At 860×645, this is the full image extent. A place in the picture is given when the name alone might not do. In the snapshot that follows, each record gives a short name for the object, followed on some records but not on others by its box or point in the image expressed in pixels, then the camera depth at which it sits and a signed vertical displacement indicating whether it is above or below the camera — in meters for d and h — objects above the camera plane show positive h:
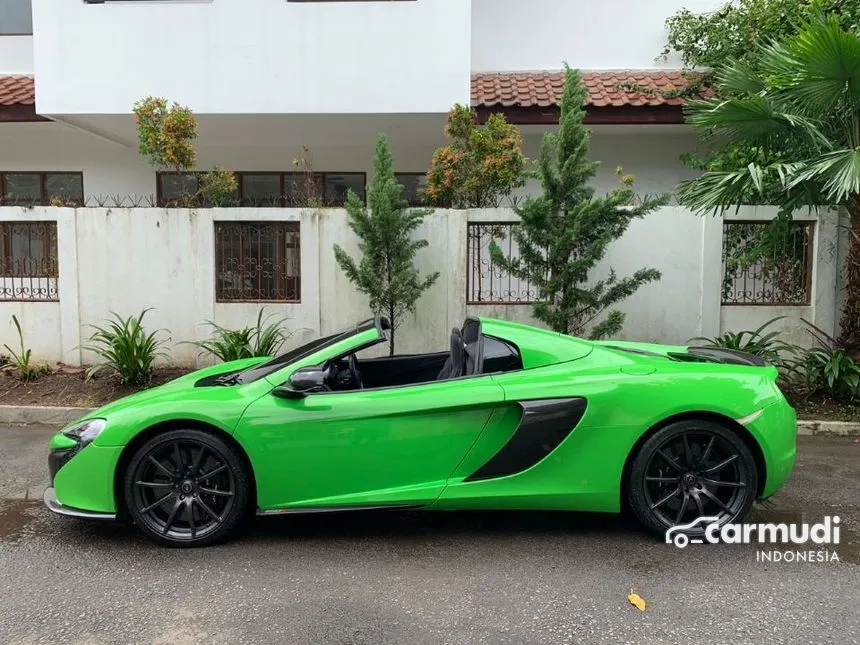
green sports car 3.44 -0.95
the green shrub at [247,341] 7.32 -0.78
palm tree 5.52 +1.45
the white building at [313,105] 7.75 +2.40
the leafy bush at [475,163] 7.33 +1.32
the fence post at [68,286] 7.77 -0.14
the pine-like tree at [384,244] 6.99 +0.36
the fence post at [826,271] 7.36 +0.06
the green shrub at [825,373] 6.50 -1.03
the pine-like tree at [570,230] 6.53 +0.48
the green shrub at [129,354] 7.05 -0.89
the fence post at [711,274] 7.53 +0.03
